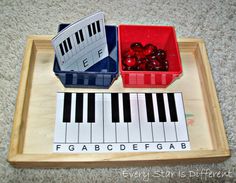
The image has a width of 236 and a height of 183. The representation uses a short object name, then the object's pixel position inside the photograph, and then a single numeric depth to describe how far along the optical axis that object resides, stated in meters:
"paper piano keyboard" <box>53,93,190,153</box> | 0.69
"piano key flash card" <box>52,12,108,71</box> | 0.64
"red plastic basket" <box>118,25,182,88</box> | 0.71
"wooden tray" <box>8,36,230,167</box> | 0.65
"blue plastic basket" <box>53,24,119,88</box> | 0.69
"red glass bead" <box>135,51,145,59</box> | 0.78
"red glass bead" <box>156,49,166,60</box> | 0.76
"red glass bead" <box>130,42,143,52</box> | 0.79
